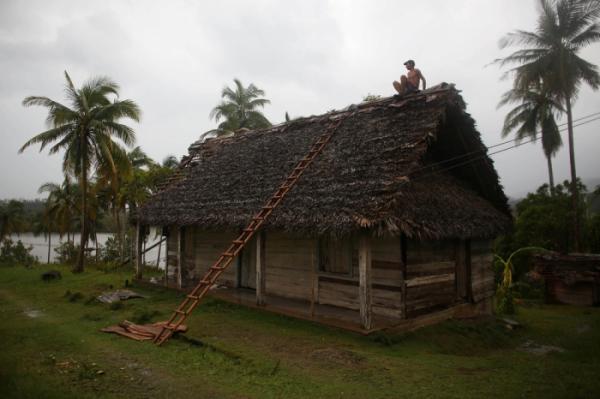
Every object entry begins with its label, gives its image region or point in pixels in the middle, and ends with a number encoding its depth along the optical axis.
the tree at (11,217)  37.31
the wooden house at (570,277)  13.56
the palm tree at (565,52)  19.56
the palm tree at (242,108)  30.84
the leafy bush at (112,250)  25.94
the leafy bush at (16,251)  28.77
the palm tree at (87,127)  17.73
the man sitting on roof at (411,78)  11.04
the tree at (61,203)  29.95
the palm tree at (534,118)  25.03
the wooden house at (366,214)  8.13
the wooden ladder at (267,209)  7.67
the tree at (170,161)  33.09
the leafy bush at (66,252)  28.11
